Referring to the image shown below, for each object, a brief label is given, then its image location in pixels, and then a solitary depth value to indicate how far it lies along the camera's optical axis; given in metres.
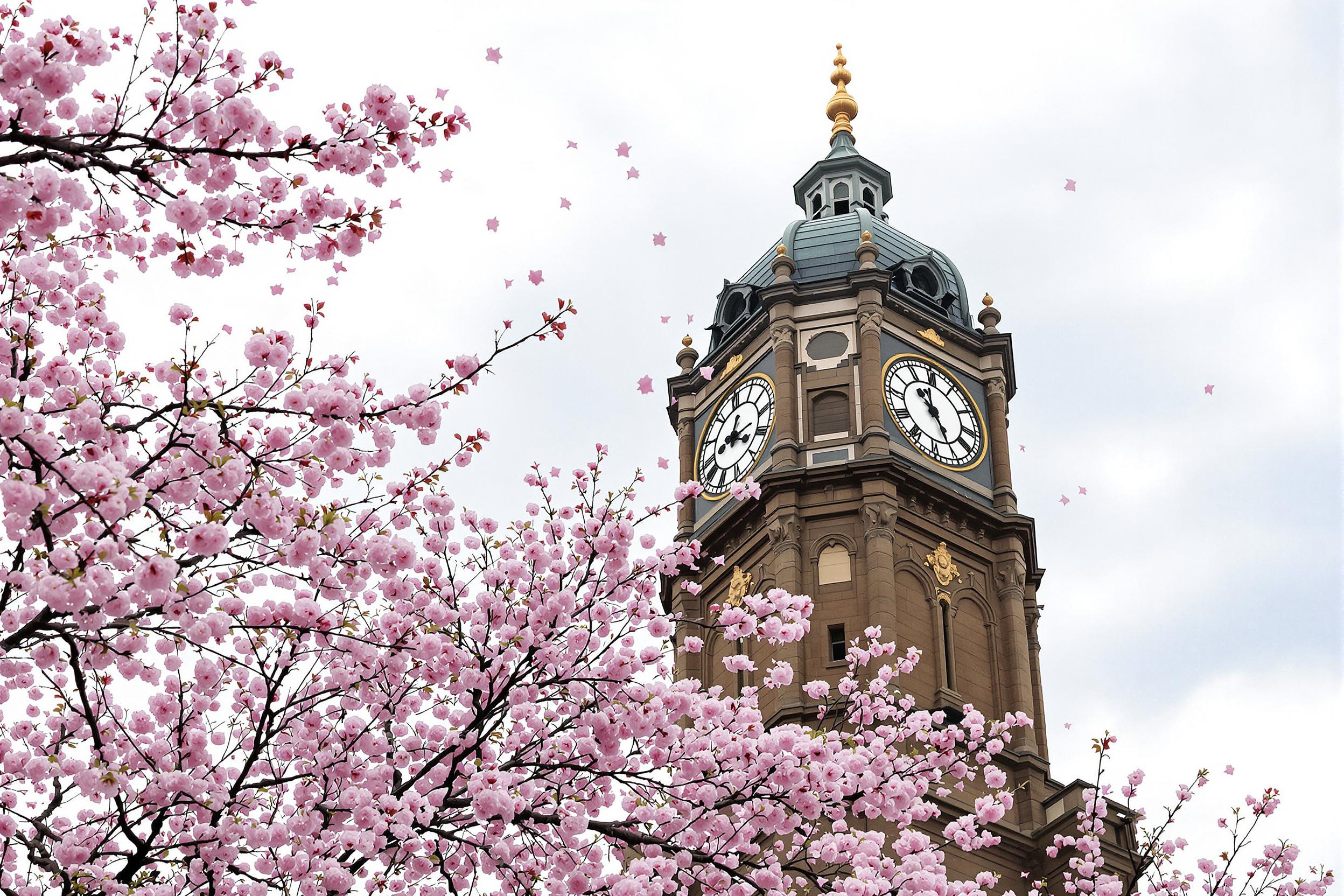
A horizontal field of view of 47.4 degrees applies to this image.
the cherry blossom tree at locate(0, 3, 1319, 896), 9.71
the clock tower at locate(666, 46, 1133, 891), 40.66
